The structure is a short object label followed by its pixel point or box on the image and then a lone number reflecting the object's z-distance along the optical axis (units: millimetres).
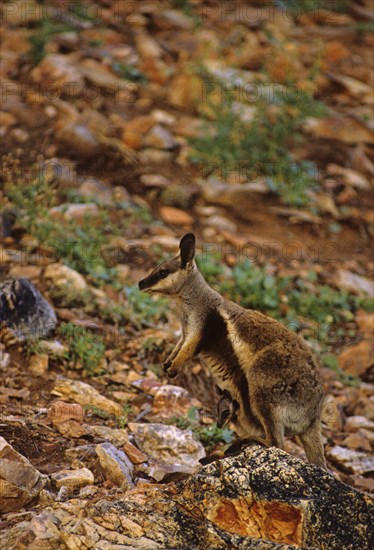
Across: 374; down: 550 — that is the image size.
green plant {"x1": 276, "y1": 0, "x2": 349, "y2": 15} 29828
